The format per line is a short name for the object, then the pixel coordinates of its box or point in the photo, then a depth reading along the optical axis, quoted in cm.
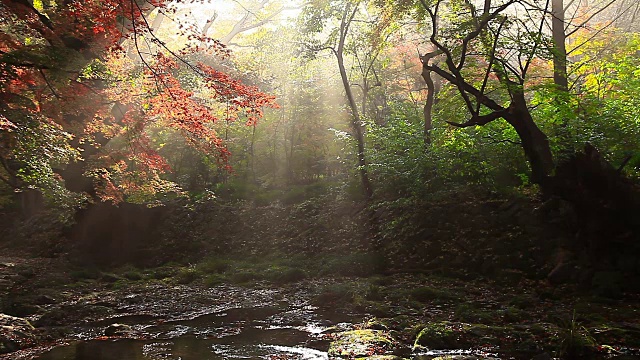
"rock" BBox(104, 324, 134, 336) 800
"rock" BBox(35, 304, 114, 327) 874
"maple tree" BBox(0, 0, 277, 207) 902
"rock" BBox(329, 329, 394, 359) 613
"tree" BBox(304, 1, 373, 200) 1549
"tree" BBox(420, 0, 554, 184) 977
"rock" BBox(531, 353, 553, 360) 554
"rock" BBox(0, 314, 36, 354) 677
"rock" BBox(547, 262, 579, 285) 888
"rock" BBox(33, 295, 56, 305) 1074
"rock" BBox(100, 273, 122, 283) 1413
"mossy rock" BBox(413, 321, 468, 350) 634
